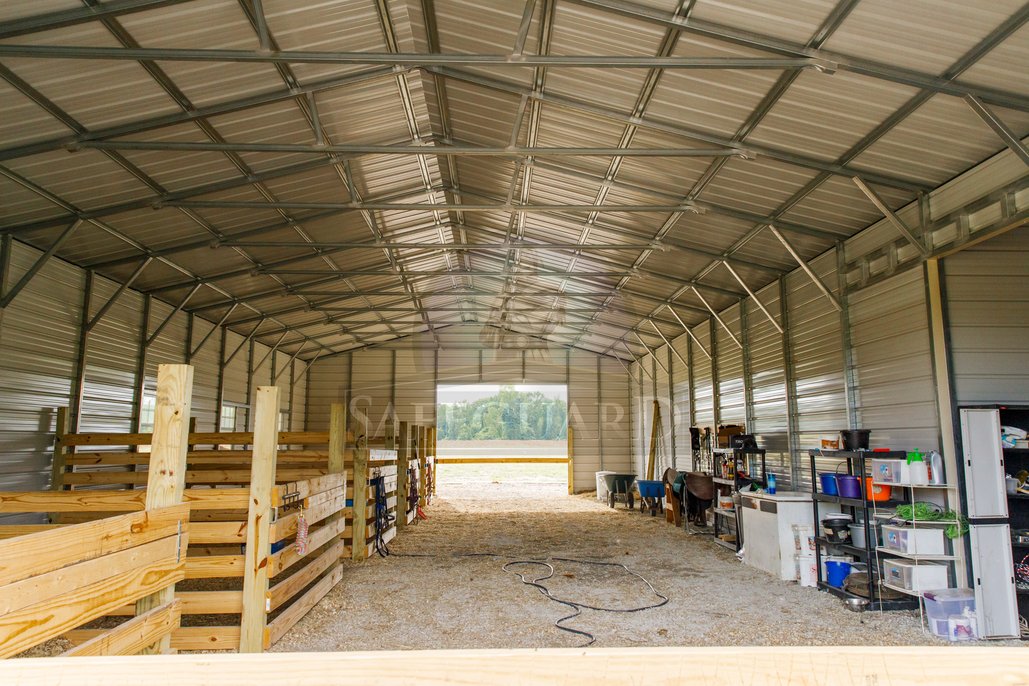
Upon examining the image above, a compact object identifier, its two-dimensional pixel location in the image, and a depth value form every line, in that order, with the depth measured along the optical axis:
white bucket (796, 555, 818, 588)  7.99
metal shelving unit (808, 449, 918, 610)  6.89
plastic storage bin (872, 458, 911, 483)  6.75
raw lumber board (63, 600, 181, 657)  2.21
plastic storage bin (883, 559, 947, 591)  6.40
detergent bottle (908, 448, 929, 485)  6.66
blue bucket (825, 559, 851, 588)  7.56
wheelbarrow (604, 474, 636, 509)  17.06
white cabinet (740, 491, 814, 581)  8.41
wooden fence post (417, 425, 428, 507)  16.03
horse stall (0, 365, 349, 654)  3.02
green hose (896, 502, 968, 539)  6.29
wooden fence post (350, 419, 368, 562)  9.27
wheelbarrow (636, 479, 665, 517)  15.60
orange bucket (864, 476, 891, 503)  7.14
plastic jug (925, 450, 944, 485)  6.69
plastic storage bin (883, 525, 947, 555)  6.41
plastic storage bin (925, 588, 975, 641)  6.05
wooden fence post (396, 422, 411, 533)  12.63
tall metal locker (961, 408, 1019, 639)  6.05
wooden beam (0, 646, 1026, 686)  0.89
